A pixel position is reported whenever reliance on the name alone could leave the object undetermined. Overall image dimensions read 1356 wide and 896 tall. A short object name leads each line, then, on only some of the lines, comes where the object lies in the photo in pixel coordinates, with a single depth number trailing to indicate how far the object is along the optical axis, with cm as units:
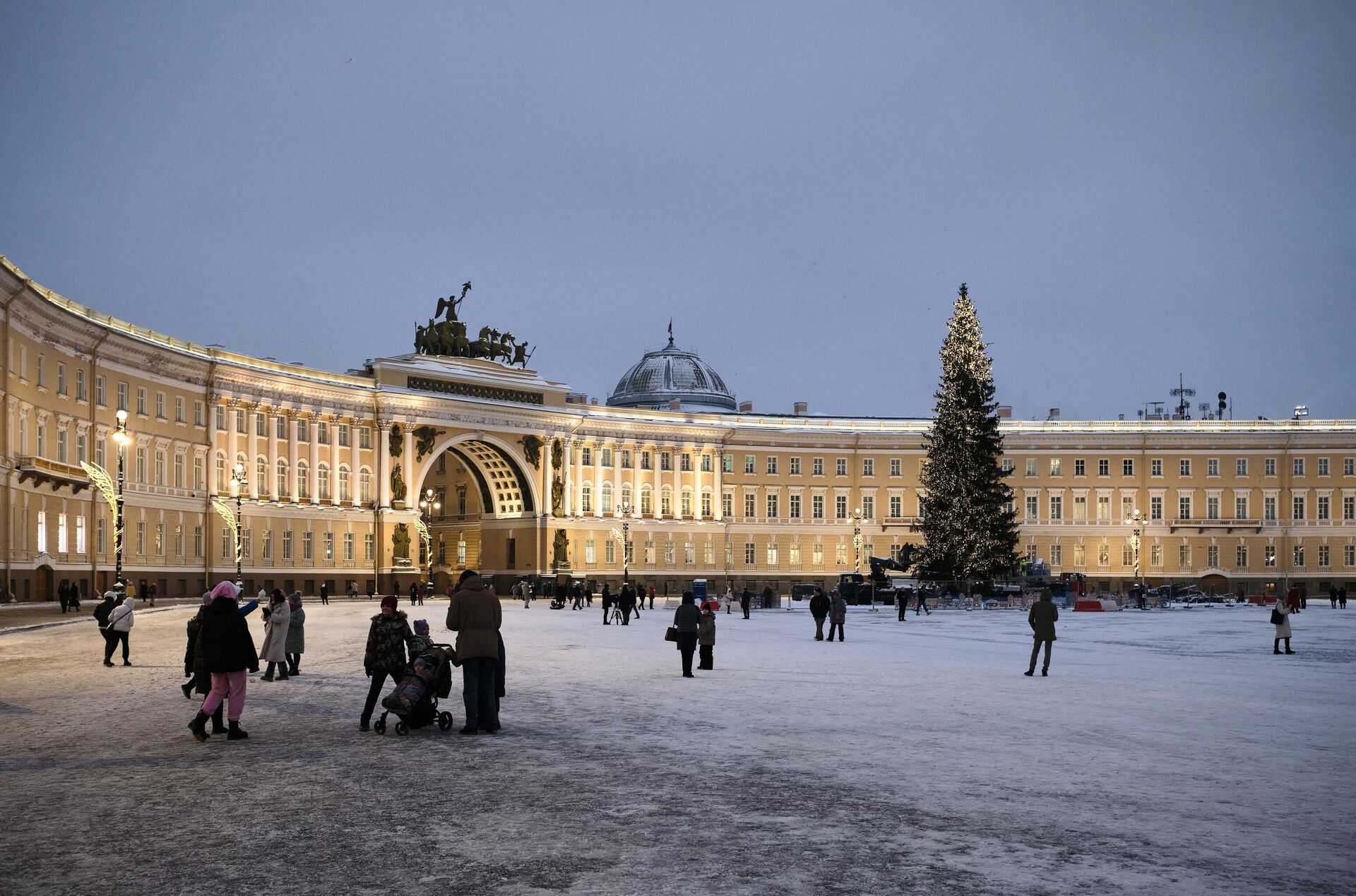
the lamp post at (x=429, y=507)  8622
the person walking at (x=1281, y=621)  3081
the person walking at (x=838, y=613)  3612
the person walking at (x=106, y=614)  2419
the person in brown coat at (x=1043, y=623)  2436
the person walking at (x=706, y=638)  2470
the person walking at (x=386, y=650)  1549
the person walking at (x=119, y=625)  2344
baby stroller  1527
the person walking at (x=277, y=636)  2178
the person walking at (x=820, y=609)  3619
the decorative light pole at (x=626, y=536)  9238
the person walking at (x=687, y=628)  2327
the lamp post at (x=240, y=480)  6237
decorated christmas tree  6775
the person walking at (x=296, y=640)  2305
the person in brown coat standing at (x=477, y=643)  1534
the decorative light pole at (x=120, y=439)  3656
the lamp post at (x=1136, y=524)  9530
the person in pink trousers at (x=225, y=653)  1461
